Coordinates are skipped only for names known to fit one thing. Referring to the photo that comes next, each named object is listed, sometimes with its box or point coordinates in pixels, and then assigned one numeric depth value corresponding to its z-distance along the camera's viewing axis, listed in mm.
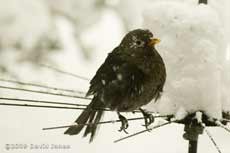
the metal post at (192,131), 5242
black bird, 5257
